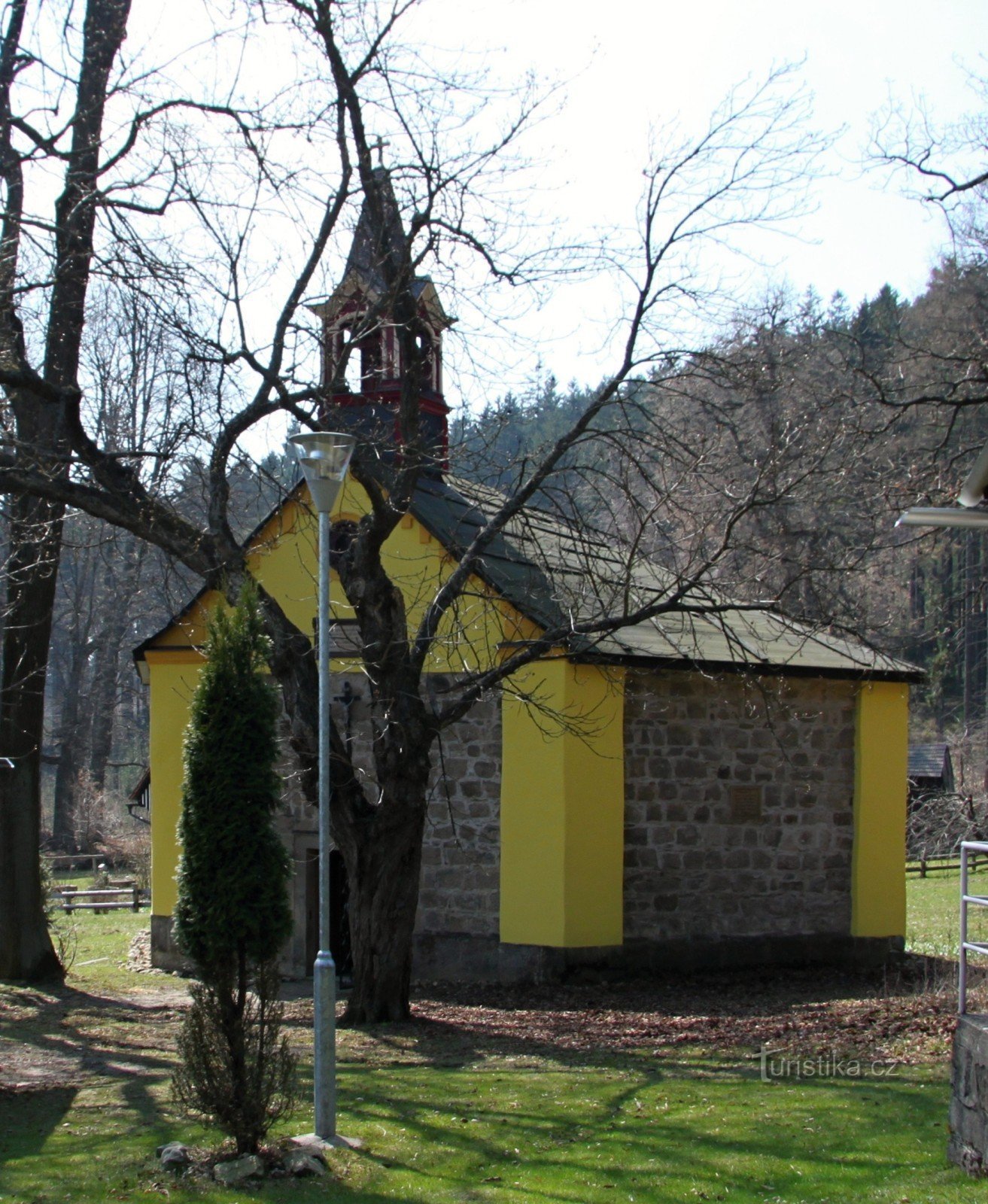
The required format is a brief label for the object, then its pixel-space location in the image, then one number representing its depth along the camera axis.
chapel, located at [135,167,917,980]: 12.92
